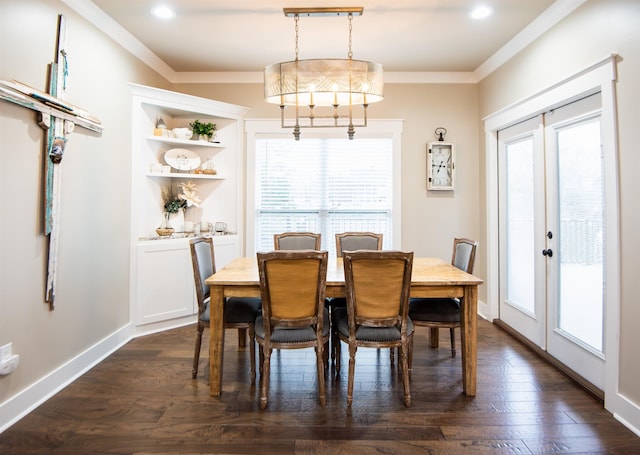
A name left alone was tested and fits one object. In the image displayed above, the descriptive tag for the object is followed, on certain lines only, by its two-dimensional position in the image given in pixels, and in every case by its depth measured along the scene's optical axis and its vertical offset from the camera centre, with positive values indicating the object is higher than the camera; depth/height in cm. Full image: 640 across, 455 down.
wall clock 414 +77
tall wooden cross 226 +65
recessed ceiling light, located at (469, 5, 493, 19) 277 +173
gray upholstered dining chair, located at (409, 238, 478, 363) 254 -52
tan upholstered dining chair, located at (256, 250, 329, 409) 212 -41
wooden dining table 233 -41
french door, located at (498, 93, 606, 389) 247 +1
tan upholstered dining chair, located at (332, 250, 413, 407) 214 -40
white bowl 379 +105
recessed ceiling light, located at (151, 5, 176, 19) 279 +173
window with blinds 423 +58
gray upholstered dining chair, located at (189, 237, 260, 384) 252 -52
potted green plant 392 +113
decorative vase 361 +6
